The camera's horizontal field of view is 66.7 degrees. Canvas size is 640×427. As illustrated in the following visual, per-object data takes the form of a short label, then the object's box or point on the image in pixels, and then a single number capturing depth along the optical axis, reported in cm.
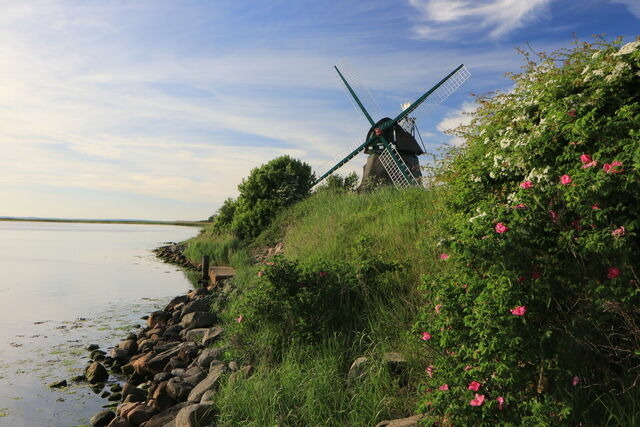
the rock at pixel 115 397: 734
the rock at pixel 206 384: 591
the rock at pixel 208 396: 554
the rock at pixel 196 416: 513
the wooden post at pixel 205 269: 1795
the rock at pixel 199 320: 992
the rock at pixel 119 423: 601
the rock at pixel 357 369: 496
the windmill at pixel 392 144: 2088
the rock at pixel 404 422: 403
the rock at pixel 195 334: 897
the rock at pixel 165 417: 574
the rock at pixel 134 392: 695
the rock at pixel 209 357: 705
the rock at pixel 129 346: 939
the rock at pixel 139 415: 609
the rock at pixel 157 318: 1145
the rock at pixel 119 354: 909
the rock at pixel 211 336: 823
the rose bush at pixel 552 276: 354
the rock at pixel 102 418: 641
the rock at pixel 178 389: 628
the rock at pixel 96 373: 811
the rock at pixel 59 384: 796
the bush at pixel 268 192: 1942
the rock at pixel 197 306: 1097
